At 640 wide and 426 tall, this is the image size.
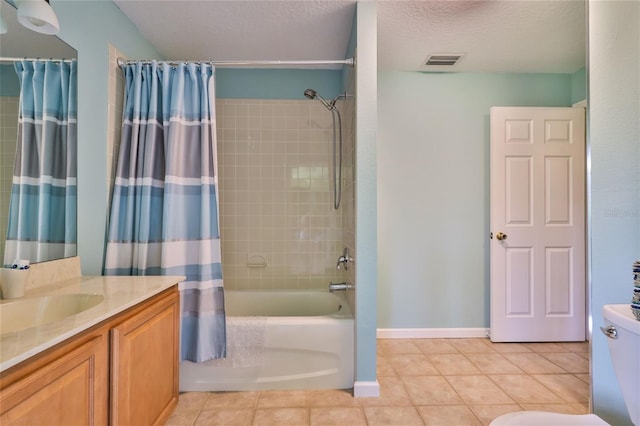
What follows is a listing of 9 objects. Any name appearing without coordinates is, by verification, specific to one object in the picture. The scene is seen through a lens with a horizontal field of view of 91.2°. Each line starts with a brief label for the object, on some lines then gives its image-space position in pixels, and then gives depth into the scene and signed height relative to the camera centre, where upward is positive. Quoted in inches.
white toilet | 43.2 -22.5
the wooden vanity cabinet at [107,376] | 31.3 -20.5
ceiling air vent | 99.9 +52.1
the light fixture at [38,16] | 47.6 +30.8
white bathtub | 77.0 -35.0
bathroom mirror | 47.9 +18.9
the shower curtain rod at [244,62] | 76.9 +39.3
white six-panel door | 106.6 -6.7
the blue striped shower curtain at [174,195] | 74.0 +5.1
